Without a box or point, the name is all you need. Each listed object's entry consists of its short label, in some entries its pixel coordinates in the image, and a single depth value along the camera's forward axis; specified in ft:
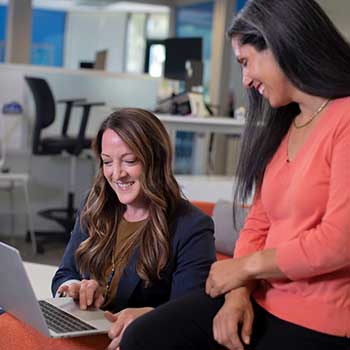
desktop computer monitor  19.22
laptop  4.84
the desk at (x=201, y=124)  16.08
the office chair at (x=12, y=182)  17.20
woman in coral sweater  4.53
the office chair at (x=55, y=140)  17.87
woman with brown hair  5.91
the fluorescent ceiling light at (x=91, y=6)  37.86
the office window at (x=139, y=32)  39.70
